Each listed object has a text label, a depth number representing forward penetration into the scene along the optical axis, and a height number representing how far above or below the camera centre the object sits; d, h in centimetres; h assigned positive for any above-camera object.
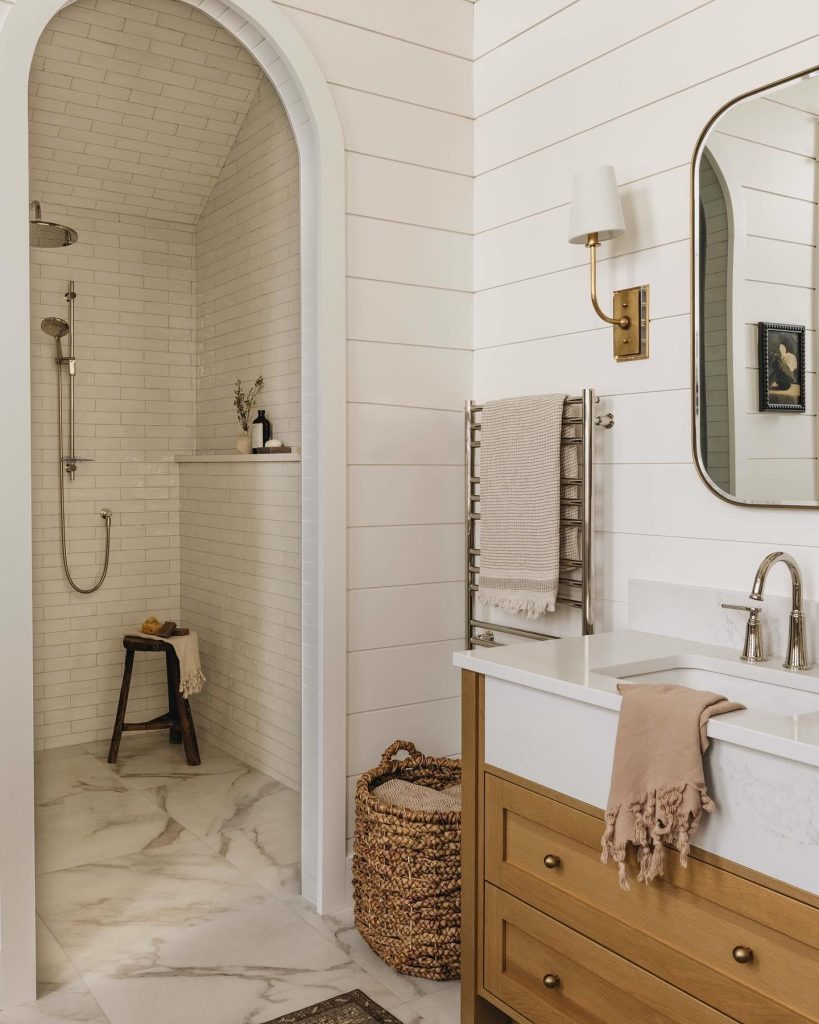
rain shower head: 365 +103
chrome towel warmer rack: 229 -3
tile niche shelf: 323 +13
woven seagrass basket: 217 -95
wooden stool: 365 -89
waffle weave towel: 236 -3
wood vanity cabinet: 138 -75
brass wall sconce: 216 +61
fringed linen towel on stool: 373 -71
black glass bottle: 359 +23
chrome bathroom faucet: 181 -25
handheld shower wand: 387 +53
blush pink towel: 144 -46
